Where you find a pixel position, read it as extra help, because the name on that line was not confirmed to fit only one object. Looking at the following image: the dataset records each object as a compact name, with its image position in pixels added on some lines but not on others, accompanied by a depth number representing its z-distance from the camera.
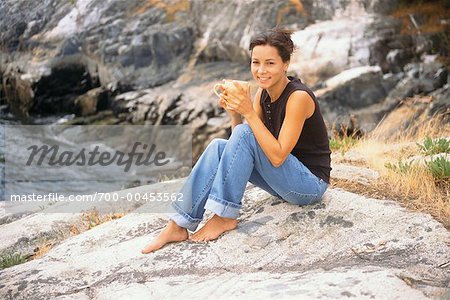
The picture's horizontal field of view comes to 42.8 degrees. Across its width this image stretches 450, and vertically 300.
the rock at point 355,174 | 4.59
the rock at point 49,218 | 4.89
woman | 3.48
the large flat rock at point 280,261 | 2.93
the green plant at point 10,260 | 4.37
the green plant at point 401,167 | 4.50
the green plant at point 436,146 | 5.11
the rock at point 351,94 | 9.93
